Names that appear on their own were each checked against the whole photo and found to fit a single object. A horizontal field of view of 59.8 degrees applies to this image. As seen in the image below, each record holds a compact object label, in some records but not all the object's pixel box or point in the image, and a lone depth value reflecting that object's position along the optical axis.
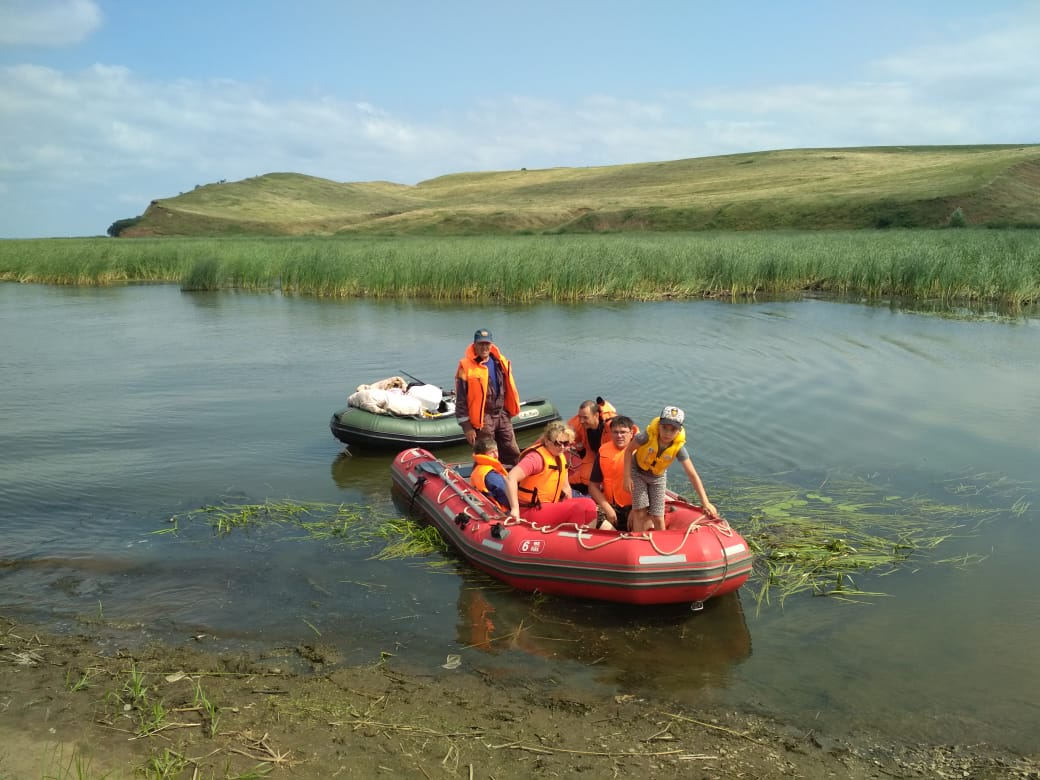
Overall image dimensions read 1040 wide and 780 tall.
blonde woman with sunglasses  6.61
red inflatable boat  5.73
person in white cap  5.91
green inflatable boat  9.66
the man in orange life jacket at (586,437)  7.24
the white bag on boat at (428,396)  10.33
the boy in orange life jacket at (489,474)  7.11
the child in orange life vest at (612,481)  6.60
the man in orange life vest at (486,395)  8.11
